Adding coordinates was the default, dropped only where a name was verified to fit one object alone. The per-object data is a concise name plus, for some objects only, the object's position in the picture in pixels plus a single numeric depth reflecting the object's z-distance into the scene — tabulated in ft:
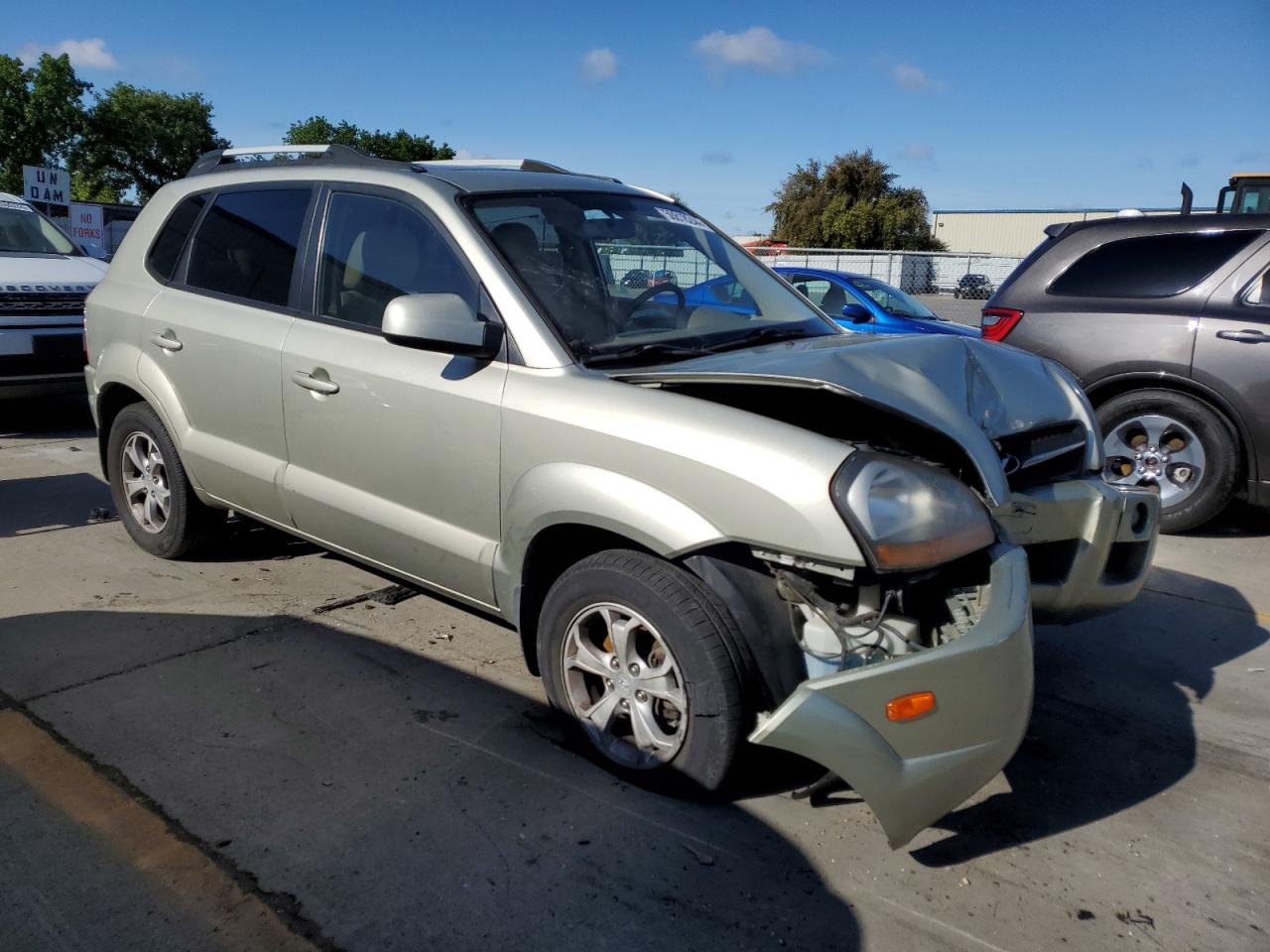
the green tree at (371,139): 222.07
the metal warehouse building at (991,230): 184.24
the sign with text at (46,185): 51.39
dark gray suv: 18.92
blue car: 39.52
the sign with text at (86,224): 54.24
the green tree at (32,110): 179.93
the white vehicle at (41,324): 25.50
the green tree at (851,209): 198.39
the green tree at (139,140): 207.10
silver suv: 8.13
